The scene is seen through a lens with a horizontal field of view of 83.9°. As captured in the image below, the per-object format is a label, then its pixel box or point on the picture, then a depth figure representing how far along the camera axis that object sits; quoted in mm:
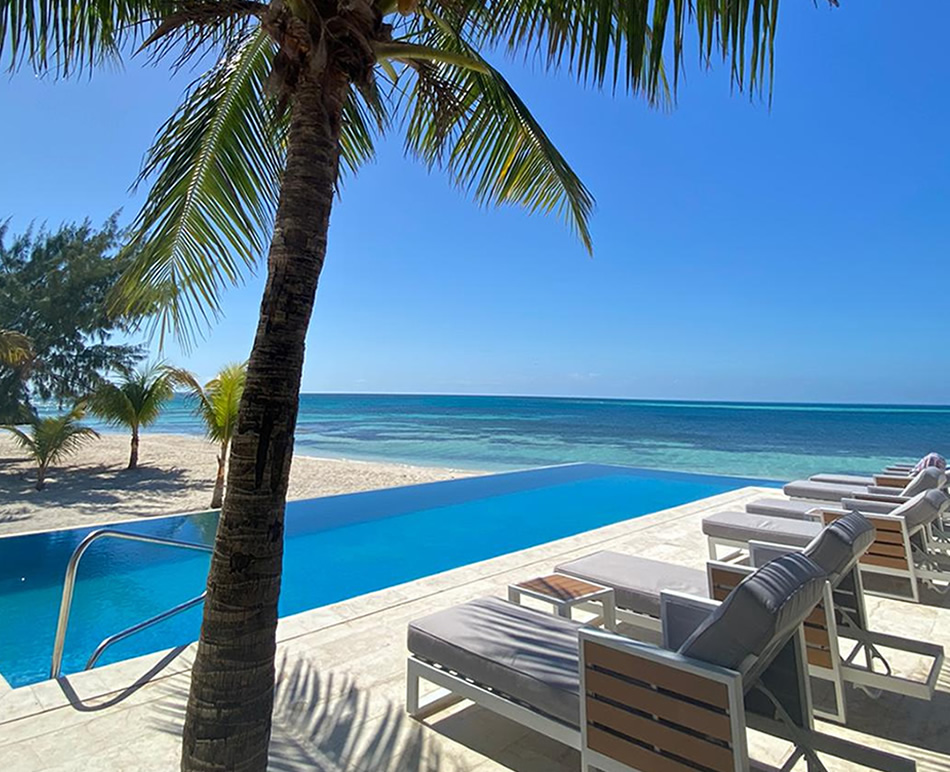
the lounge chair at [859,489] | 5105
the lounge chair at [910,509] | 4023
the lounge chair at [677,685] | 1706
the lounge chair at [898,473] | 6903
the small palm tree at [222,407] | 9156
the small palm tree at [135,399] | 12406
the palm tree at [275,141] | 1522
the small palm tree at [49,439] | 10539
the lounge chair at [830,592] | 2432
